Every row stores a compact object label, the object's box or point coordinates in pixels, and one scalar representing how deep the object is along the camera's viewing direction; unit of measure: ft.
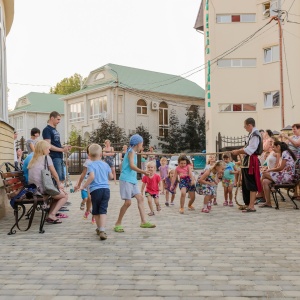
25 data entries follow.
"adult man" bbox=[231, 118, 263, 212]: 30.40
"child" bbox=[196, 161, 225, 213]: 31.39
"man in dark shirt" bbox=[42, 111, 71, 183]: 30.50
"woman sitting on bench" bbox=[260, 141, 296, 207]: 32.12
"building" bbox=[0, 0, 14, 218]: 30.85
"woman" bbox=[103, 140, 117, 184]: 56.87
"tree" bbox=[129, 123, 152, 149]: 132.26
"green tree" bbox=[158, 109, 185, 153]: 140.05
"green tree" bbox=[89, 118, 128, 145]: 122.62
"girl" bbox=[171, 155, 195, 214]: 32.14
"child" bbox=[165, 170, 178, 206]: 36.24
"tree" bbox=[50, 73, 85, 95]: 227.40
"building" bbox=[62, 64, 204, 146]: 135.23
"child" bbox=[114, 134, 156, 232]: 24.25
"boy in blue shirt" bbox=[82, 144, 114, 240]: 22.21
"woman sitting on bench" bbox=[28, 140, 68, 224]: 25.86
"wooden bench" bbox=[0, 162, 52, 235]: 23.81
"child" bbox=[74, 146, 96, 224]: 26.20
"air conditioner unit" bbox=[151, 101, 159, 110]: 142.45
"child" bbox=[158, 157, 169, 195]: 40.70
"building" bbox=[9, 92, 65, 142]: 179.93
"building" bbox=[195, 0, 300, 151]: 96.07
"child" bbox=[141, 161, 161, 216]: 30.76
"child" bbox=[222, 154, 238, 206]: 34.71
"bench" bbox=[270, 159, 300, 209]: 31.76
